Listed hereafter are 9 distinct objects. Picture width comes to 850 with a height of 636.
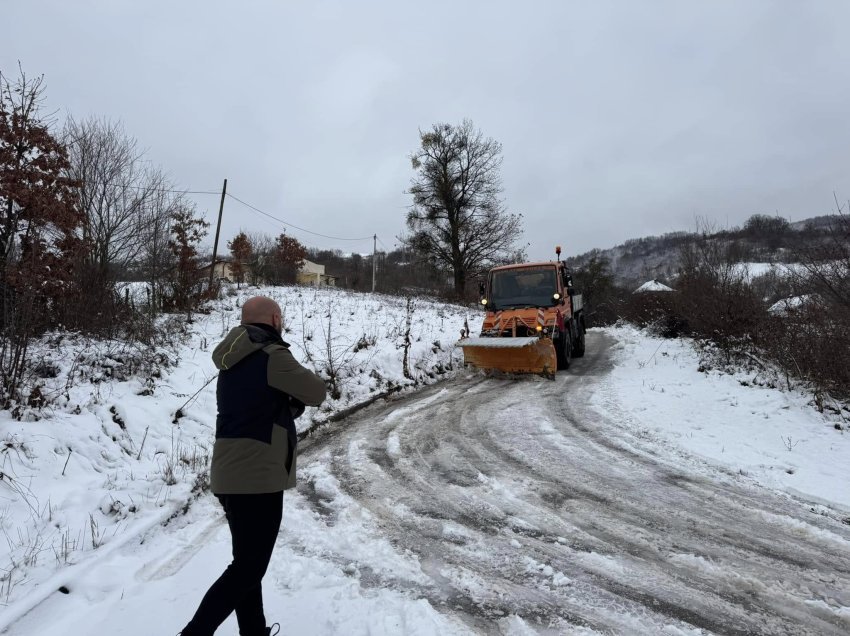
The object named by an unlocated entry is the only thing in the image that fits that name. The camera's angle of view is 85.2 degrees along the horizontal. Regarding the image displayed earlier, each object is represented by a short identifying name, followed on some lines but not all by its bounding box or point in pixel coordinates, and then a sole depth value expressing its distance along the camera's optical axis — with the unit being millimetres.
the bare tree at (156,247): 12133
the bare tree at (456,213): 30641
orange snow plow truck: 10336
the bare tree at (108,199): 11188
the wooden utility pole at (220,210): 18191
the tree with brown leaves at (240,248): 33438
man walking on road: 2199
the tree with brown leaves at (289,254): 42812
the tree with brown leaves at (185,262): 12195
